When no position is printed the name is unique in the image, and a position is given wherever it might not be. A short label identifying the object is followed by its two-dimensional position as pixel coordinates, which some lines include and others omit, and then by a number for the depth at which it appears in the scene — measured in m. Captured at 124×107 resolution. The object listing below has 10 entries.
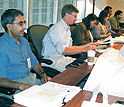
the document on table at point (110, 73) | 1.03
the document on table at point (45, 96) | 0.89
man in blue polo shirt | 1.41
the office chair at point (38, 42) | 1.95
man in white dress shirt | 2.12
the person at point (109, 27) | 4.53
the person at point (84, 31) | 2.59
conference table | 1.01
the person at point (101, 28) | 3.61
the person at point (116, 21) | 5.28
